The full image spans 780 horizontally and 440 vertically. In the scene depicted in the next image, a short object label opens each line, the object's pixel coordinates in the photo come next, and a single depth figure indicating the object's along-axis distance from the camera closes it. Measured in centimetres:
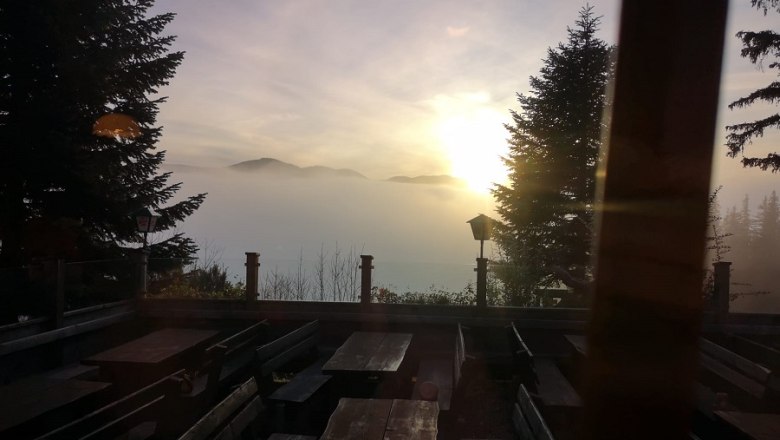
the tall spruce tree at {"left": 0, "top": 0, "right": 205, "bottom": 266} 1198
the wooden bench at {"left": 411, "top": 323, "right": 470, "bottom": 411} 534
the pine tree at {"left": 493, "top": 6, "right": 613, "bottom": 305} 1941
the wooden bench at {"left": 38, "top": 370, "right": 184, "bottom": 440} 330
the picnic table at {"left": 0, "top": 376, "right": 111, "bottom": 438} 395
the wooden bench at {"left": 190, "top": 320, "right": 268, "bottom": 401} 482
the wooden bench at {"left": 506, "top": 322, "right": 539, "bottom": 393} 513
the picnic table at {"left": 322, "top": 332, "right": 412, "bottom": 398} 532
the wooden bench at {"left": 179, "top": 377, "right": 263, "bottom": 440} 352
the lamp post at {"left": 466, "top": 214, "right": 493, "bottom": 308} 931
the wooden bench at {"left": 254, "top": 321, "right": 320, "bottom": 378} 553
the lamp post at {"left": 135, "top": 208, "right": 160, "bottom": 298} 1197
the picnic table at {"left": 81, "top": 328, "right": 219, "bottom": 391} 542
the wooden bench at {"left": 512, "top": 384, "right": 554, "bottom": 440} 332
